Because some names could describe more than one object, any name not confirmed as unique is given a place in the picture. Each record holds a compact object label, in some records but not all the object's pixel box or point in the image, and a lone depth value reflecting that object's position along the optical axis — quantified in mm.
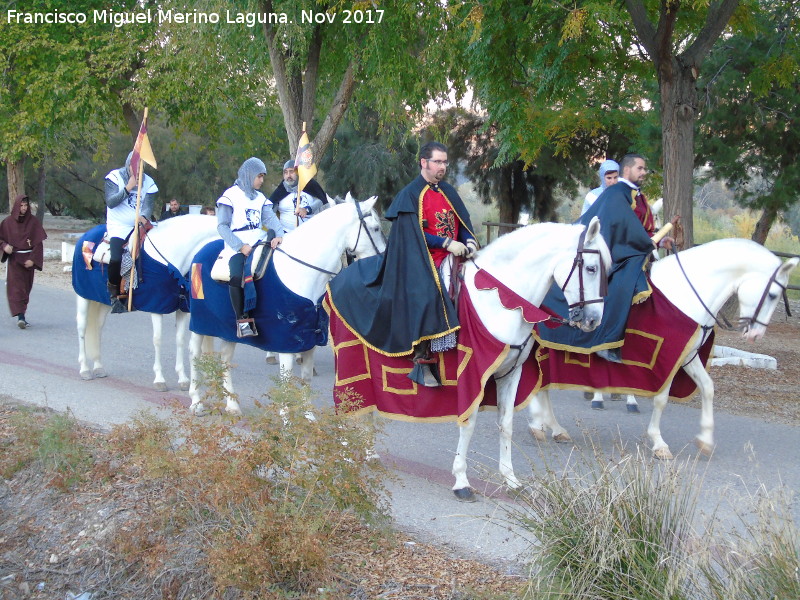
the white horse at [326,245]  7582
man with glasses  6051
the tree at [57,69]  20281
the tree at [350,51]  13680
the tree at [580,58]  10758
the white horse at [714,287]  6949
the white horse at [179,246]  9617
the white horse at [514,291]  5926
